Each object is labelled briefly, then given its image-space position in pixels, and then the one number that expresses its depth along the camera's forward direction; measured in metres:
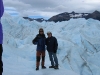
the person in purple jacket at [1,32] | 1.51
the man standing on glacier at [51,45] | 3.63
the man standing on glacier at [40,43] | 3.63
